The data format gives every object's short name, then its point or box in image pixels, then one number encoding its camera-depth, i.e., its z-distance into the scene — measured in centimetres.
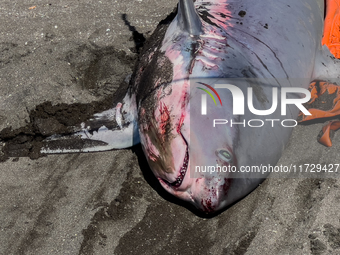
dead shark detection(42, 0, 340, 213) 258
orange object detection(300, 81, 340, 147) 343
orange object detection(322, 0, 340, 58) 396
